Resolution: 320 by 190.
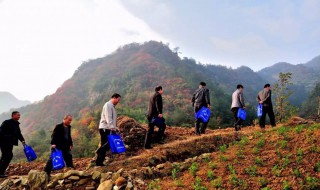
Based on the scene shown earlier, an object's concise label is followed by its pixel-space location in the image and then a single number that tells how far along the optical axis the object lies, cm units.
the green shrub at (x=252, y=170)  697
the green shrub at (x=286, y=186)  616
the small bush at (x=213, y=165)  762
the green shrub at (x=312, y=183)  617
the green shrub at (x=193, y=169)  755
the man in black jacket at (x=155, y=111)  1016
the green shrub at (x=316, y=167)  683
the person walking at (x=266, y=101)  1153
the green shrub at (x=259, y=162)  742
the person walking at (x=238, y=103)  1198
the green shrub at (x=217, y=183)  666
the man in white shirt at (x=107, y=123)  849
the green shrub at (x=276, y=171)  676
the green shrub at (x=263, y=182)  651
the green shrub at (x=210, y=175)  707
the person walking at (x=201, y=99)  1149
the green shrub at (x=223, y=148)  885
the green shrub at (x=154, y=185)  693
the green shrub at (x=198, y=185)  659
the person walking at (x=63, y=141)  820
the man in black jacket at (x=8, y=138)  884
